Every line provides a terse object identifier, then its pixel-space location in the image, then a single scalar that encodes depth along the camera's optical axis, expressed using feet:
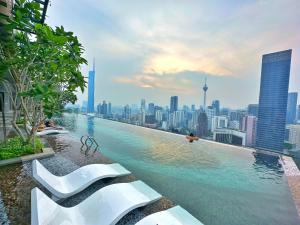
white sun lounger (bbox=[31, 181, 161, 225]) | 7.25
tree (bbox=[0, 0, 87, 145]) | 14.84
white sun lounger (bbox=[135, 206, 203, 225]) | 8.14
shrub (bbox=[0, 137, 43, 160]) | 18.03
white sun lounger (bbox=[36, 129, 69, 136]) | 33.12
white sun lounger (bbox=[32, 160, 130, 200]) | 10.64
